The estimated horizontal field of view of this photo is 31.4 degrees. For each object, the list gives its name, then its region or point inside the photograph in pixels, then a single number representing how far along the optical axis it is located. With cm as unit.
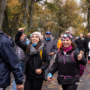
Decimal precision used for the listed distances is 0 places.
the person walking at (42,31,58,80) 676
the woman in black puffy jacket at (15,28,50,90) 361
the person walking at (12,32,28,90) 505
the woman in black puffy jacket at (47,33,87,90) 327
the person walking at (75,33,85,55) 1118
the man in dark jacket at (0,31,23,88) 242
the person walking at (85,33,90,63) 1058
